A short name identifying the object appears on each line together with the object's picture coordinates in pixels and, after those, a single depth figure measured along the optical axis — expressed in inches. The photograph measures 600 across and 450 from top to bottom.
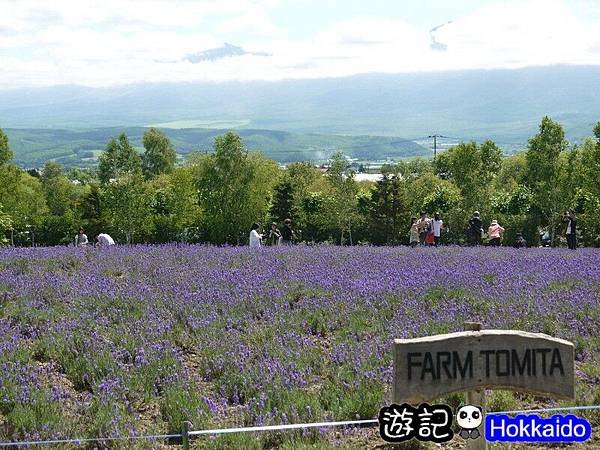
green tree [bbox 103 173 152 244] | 1674.5
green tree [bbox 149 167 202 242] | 1660.9
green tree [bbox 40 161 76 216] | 3024.1
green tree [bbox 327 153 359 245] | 1566.2
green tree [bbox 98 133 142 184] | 1805.6
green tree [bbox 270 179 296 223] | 1678.5
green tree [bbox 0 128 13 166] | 1792.6
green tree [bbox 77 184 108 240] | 1903.2
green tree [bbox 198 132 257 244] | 1664.6
